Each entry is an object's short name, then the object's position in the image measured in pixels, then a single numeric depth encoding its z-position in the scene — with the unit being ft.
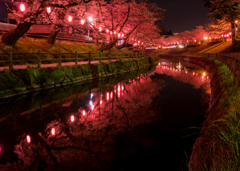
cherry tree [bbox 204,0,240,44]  96.94
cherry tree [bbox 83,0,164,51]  65.92
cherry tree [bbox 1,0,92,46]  37.60
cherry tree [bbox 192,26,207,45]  245.49
